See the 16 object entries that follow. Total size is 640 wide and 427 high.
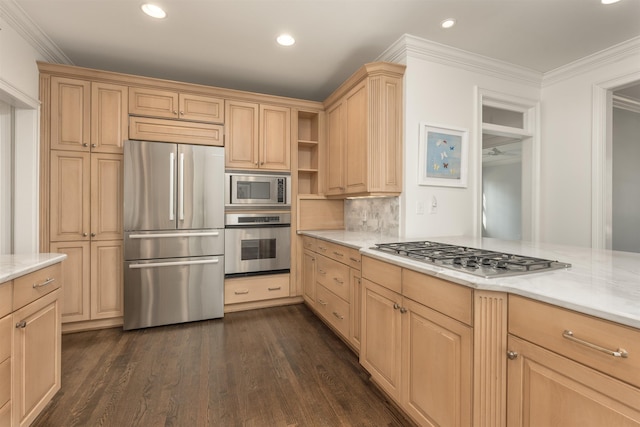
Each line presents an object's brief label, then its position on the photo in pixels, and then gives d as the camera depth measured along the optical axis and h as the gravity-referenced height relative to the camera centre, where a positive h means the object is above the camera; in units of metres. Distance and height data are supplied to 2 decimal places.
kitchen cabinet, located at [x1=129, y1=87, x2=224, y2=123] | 2.90 +1.16
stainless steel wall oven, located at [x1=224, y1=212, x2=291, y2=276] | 3.21 -0.36
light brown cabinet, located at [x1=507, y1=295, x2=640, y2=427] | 0.79 -0.50
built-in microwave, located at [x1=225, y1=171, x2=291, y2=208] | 3.22 +0.28
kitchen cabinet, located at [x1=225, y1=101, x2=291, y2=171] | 3.26 +0.92
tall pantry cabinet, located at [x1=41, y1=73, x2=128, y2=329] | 2.66 +0.23
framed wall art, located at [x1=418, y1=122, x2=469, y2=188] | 2.63 +0.56
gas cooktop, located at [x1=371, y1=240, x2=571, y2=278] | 1.24 -0.24
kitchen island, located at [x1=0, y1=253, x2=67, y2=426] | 1.31 -0.64
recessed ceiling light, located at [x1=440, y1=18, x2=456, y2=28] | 2.26 +1.56
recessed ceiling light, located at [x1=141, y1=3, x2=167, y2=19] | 2.12 +1.57
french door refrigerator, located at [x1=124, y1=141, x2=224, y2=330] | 2.77 -0.22
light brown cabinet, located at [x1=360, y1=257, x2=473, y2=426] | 1.22 -0.68
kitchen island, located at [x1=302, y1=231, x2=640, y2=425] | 0.82 -0.49
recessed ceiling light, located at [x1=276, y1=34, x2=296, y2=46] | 2.51 +1.58
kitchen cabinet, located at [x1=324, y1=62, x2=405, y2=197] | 2.56 +0.80
